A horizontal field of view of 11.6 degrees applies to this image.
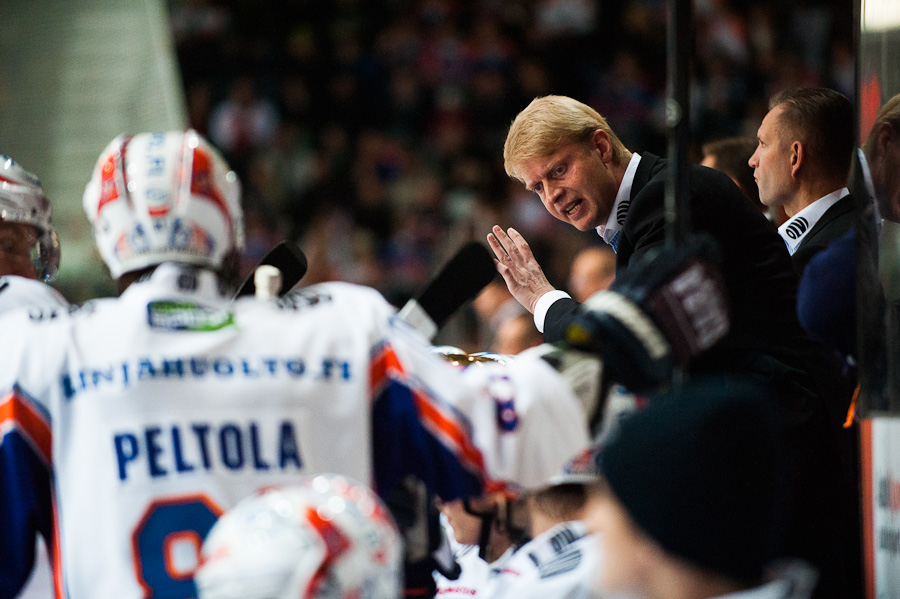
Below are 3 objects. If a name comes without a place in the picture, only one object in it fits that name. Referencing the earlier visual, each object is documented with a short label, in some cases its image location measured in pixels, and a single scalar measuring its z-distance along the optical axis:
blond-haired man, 7.42
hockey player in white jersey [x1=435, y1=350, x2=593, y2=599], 6.66
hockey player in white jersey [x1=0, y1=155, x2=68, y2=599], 7.38
